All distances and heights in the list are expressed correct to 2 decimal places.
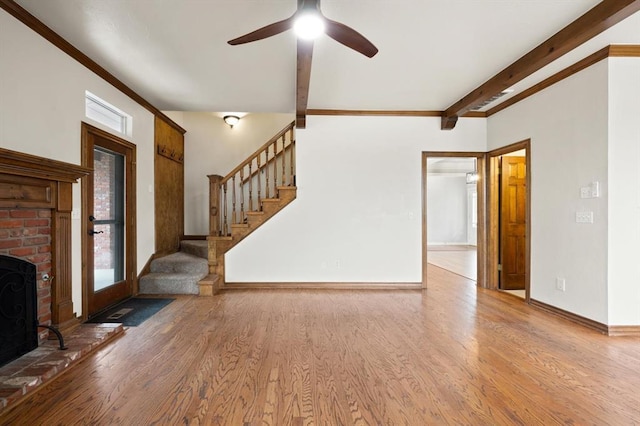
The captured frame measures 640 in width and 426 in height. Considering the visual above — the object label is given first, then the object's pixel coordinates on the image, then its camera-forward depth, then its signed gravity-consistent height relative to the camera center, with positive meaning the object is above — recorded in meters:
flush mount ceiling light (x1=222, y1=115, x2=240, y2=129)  5.78 +1.77
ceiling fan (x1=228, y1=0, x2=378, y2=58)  1.90 +1.23
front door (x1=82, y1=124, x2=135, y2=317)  3.27 -0.10
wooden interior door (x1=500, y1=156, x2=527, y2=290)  4.65 -0.22
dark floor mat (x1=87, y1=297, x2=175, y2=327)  3.29 -1.17
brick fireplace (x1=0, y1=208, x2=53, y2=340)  2.31 -0.24
